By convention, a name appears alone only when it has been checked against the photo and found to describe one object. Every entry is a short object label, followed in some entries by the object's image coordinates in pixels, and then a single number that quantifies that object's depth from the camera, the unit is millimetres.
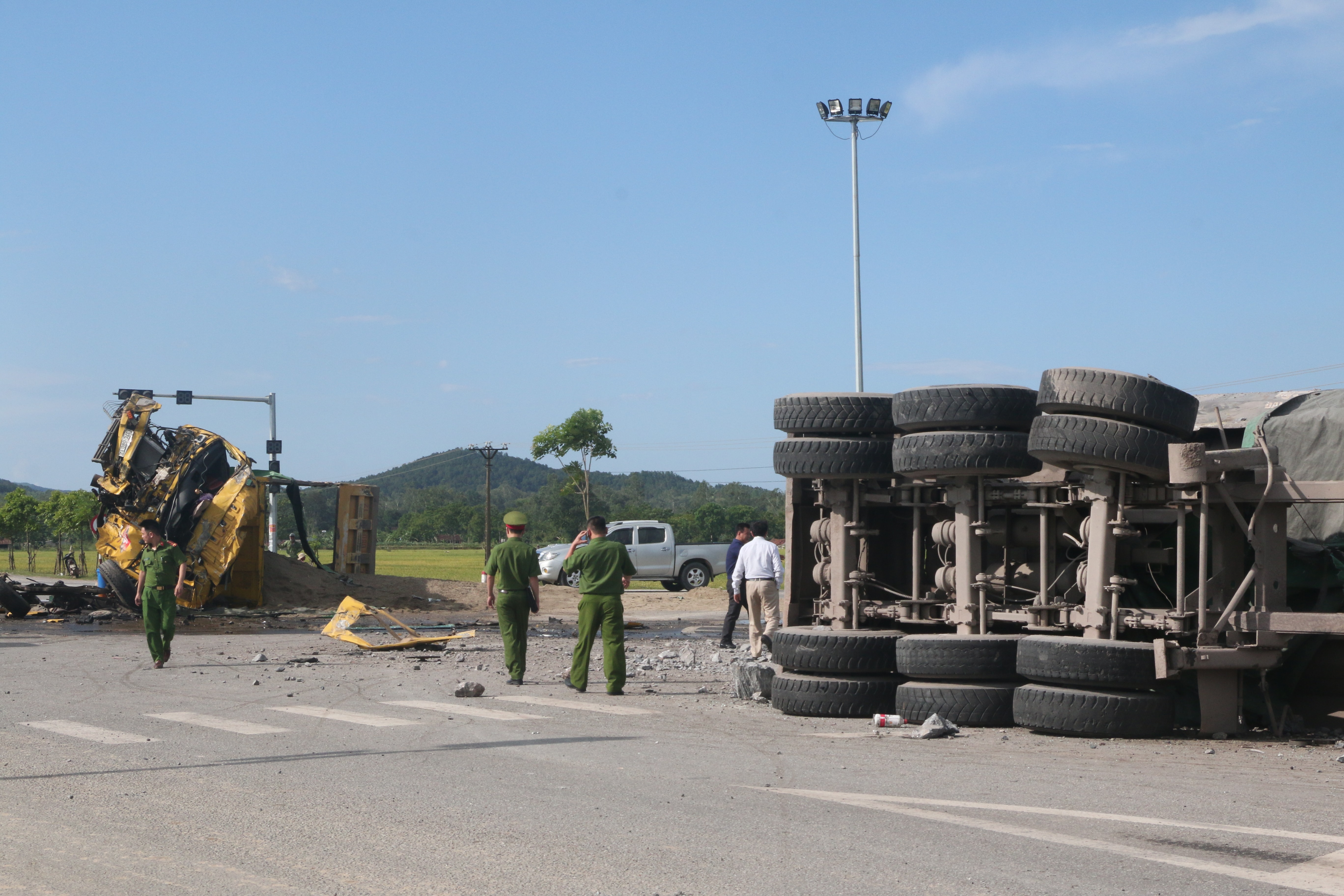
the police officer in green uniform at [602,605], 12508
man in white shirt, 15266
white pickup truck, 35469
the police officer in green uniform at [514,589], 13188
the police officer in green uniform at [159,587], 14312
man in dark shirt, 17703
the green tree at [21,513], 56750
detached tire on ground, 24094
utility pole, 61906
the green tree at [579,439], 54875
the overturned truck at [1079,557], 9180
